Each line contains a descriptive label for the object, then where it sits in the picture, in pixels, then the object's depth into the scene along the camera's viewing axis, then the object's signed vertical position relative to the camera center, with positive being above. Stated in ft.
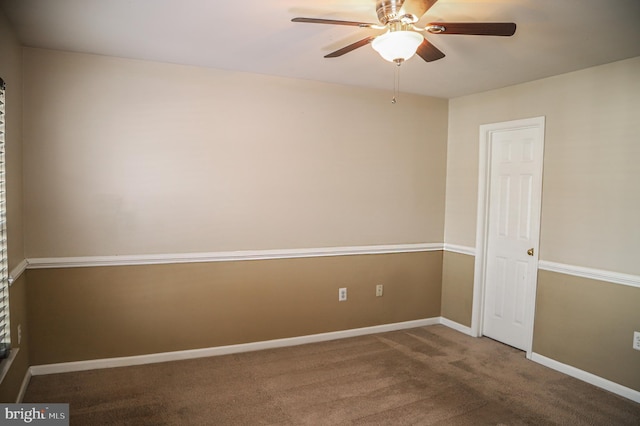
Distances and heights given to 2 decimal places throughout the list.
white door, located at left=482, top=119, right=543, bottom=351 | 12.07 -1.04
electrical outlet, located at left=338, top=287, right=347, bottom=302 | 13.28 -3.17
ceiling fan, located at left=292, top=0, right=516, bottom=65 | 6.24 +2.60
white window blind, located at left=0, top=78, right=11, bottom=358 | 7.24 -1.42
